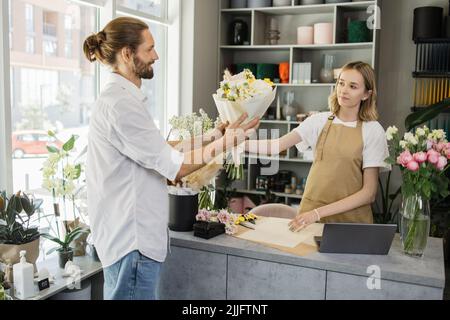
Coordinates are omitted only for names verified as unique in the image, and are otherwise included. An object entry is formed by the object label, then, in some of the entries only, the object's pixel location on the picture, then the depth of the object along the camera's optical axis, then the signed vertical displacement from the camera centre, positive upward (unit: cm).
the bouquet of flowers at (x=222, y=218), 223 -48
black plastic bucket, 224 -44
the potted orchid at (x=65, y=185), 243 -36
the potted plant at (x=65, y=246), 242 -66
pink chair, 279 -54
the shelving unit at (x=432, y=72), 430 +41
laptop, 190 -47
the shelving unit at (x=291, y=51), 458 +64
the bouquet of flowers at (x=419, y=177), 185 -23
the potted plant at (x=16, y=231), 217 -54
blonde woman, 230 -16
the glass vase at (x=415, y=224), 191 -42
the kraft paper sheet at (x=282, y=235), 203 -53
